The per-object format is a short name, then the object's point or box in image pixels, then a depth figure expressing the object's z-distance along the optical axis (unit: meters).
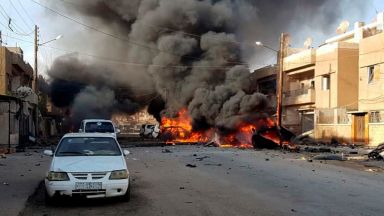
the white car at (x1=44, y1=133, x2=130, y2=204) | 8.28
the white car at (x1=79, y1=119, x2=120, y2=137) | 23.17
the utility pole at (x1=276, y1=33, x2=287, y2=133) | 32.12
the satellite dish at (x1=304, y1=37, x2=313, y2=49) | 57.72
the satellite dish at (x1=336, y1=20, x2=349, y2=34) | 56.31
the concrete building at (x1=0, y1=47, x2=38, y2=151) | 25.36
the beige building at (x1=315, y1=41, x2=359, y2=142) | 41.12
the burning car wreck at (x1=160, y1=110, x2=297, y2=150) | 31.89
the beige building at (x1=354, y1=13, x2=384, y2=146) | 34.97
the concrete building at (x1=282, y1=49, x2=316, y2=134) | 46.31
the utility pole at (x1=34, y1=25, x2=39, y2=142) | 34.97
